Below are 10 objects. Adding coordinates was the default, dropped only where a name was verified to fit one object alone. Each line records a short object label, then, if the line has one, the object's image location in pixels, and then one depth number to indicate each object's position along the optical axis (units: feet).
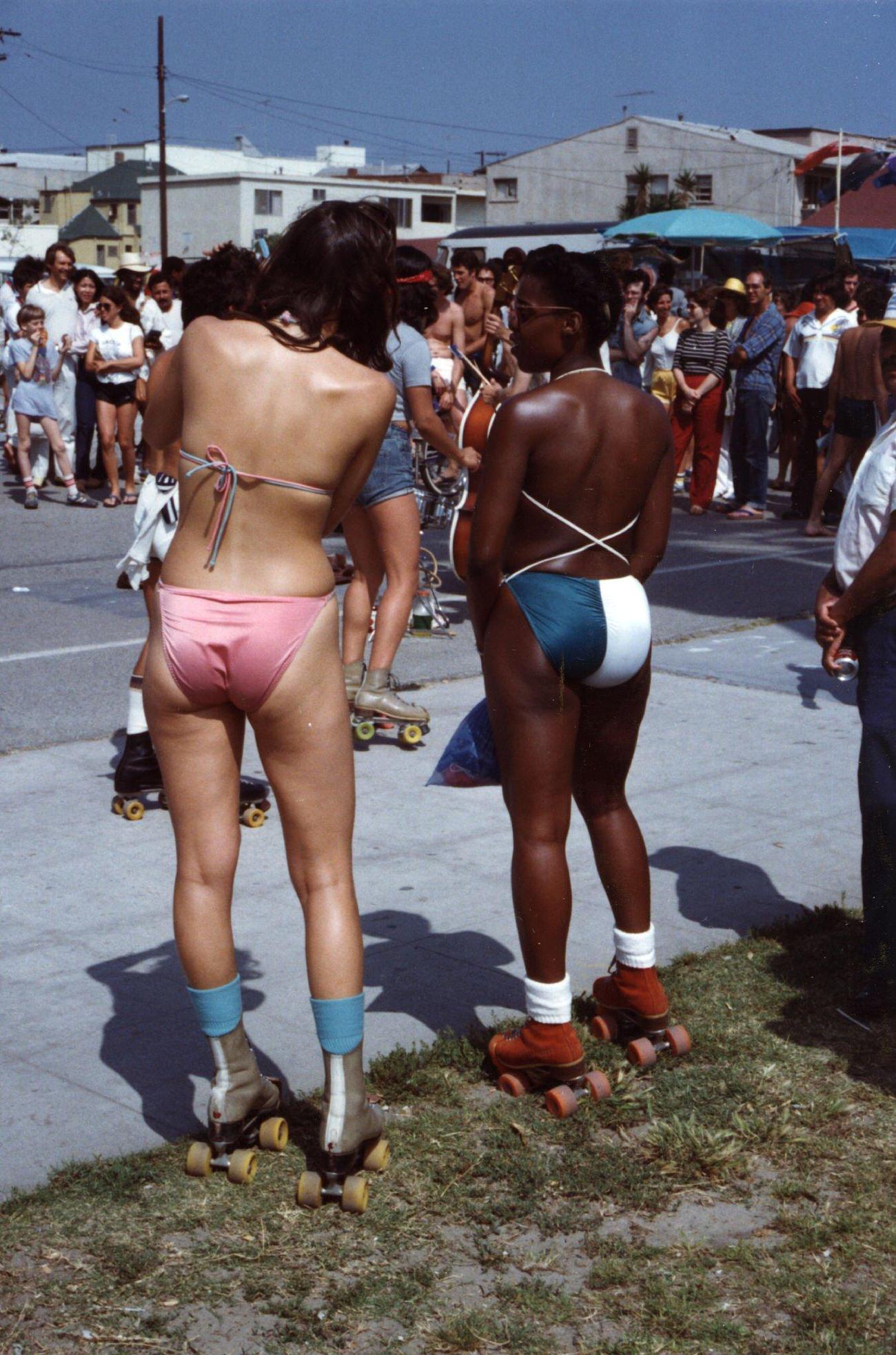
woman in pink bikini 10.48
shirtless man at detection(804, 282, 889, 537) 35.99
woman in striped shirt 46.60
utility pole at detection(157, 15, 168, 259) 181.88
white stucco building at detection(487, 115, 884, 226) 249.96
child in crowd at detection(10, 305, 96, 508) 46.42
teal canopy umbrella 72.02
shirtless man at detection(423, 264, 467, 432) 35.04
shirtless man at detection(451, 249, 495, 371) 42.27
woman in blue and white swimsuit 11.96
